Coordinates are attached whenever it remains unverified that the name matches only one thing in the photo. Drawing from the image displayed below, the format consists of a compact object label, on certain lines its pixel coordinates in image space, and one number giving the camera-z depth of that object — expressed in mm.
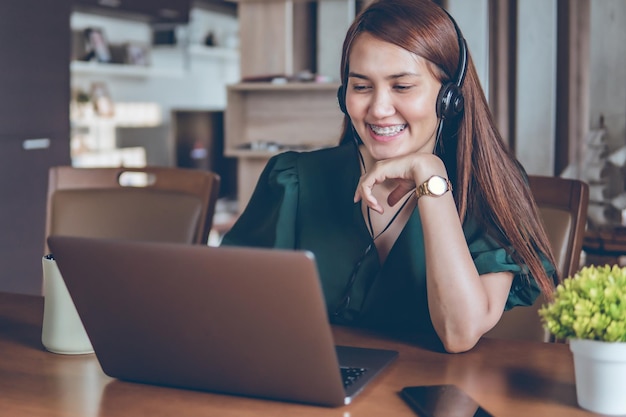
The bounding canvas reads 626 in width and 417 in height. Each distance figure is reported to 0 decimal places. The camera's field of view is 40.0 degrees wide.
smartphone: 912
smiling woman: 1278
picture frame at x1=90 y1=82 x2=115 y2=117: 6984
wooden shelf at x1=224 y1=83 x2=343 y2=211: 3811
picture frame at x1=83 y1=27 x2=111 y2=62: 6980
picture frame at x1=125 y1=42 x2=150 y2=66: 7512
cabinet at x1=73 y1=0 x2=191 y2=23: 6676
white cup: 1169
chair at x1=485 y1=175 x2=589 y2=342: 1523
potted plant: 915
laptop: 867
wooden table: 945
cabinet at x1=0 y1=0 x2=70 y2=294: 4199
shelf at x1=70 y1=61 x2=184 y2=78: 6821
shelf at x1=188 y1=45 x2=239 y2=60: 8336
